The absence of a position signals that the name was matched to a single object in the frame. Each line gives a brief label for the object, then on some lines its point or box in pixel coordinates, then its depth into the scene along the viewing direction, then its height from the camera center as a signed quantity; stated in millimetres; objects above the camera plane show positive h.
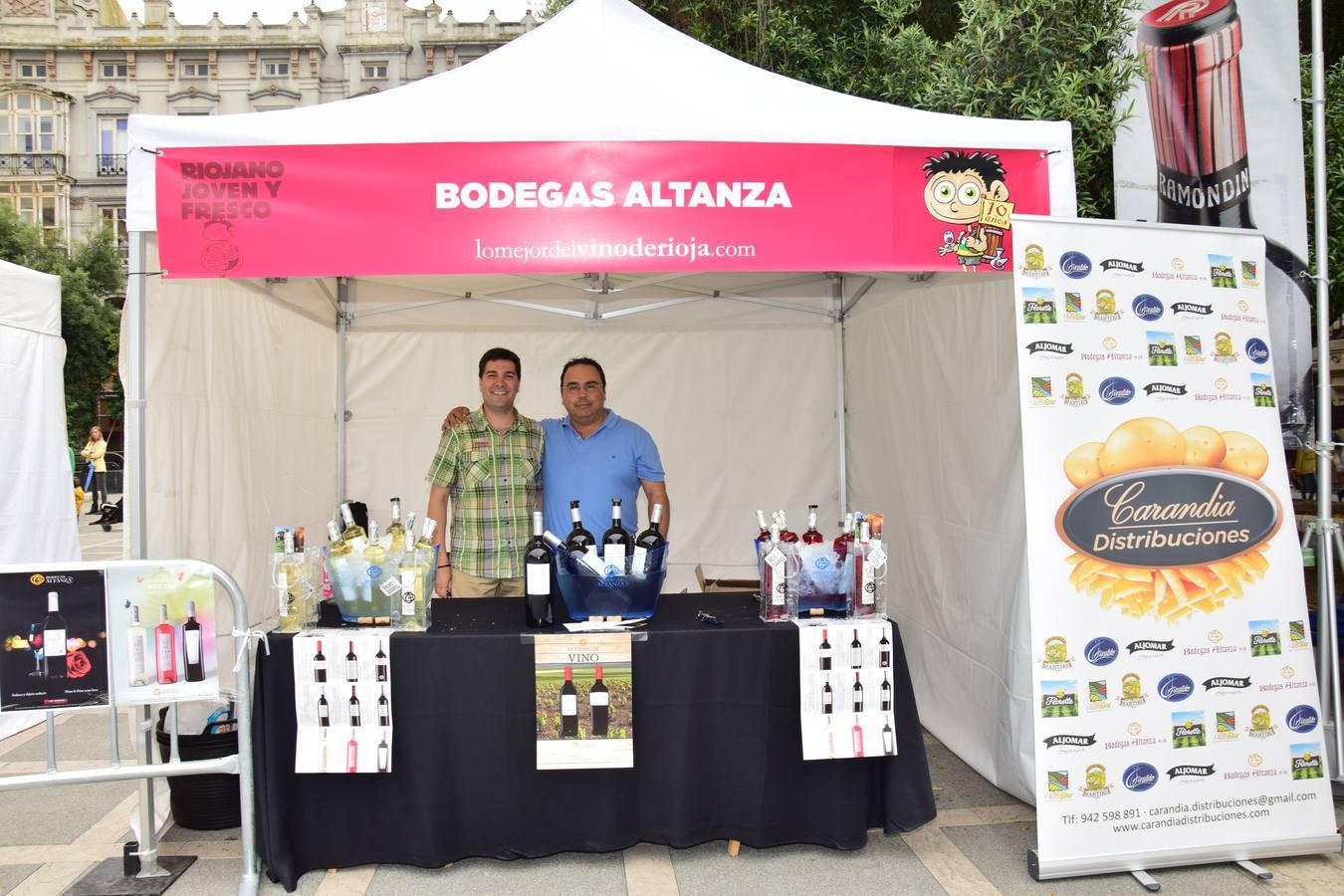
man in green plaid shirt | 3416 -1
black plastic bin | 2852 -949
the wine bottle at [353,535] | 2539 -128
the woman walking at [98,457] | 13984 +680
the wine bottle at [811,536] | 2659 -185
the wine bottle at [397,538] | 2568 -142
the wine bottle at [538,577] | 2531 -266
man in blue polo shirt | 3406 +68
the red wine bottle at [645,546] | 2555 -189
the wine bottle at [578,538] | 2555 -160
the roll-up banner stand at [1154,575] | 2508 -330
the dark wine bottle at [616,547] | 2527 -185
